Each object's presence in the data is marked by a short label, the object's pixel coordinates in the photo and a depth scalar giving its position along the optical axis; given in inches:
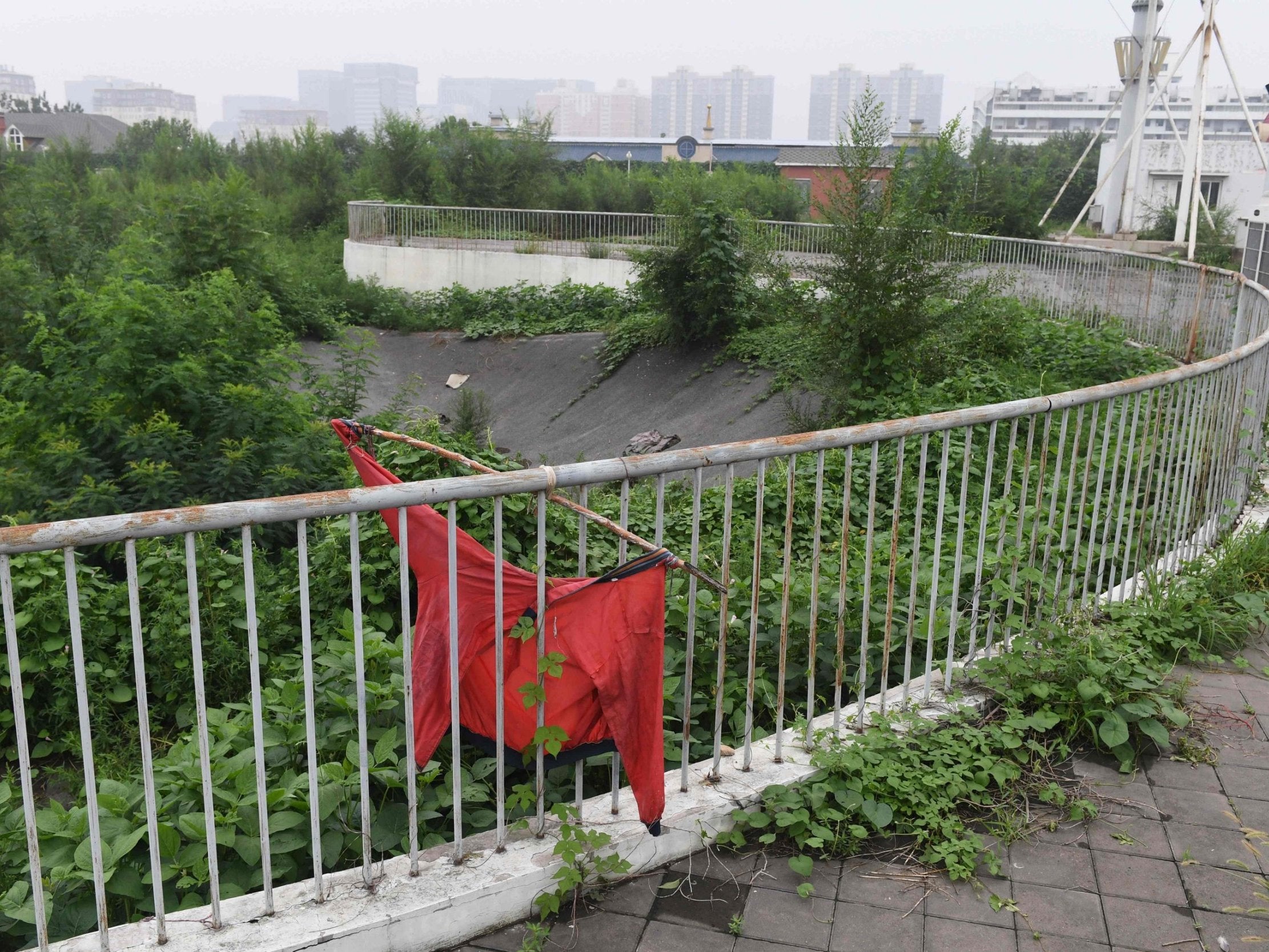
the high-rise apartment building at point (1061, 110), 5093.5
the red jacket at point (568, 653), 106.7
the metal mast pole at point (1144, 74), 1182.3
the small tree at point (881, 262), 455.2
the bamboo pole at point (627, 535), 104.9
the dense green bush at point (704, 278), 681.6
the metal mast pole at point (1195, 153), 1059.9
